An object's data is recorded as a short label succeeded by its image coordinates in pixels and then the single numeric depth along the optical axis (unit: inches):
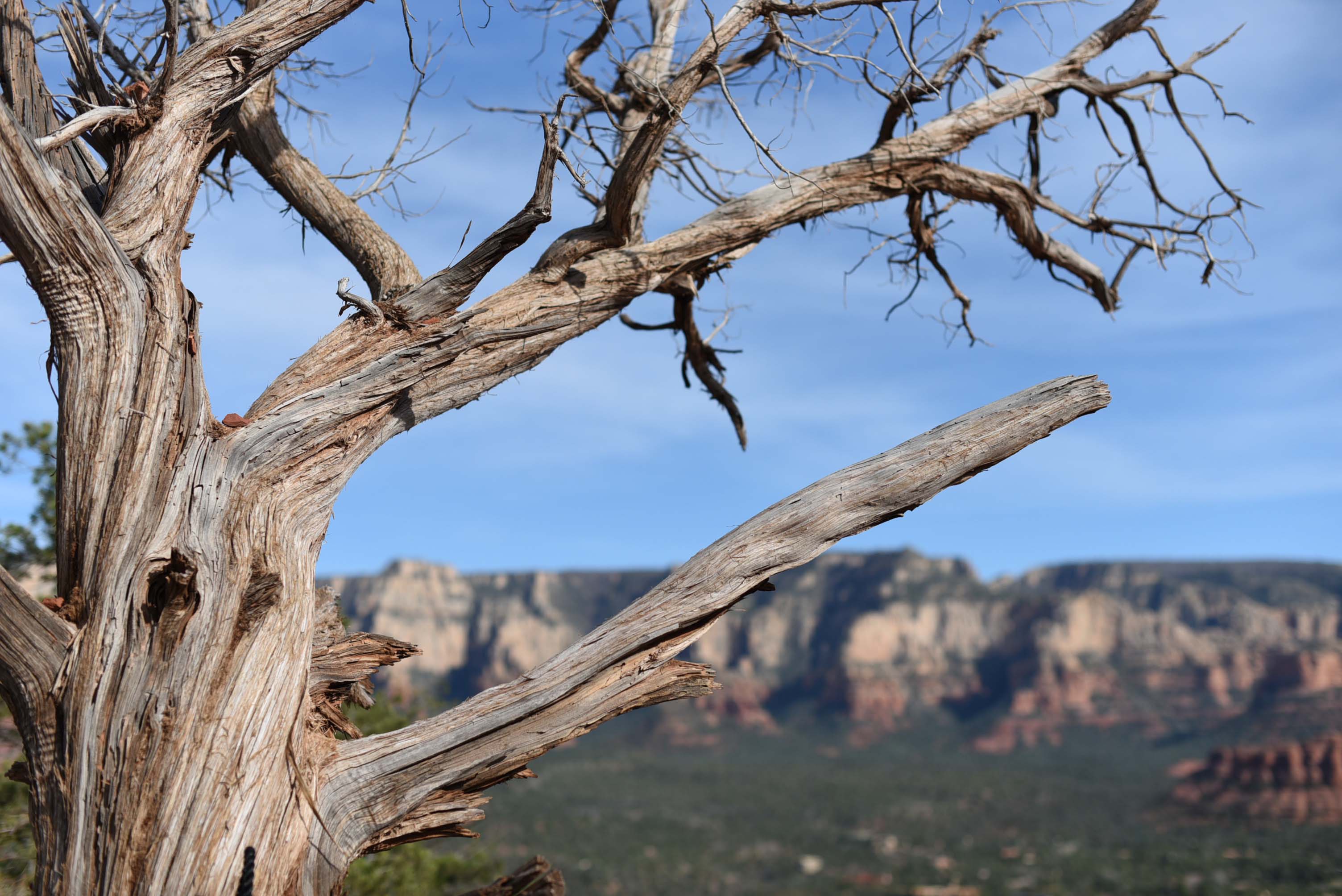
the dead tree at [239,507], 116.3
